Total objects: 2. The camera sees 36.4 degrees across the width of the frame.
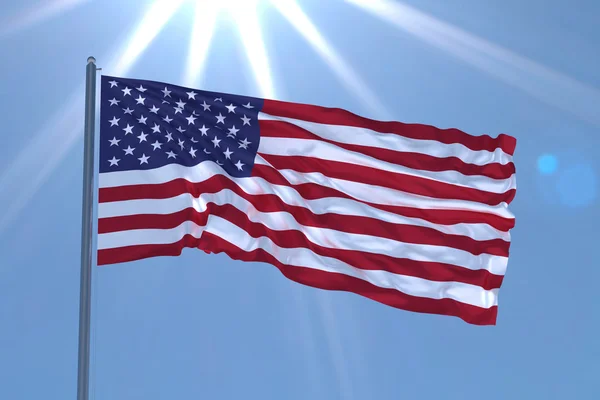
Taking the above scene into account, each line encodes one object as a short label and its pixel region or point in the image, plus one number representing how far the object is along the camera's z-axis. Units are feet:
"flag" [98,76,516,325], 46.44
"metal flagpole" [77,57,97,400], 34.73
